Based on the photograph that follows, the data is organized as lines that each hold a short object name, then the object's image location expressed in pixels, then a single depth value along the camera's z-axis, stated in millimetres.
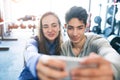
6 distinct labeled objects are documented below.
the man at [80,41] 487
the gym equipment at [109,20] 2595
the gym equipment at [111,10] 2596
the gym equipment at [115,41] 1515
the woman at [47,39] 537
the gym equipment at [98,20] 2982
